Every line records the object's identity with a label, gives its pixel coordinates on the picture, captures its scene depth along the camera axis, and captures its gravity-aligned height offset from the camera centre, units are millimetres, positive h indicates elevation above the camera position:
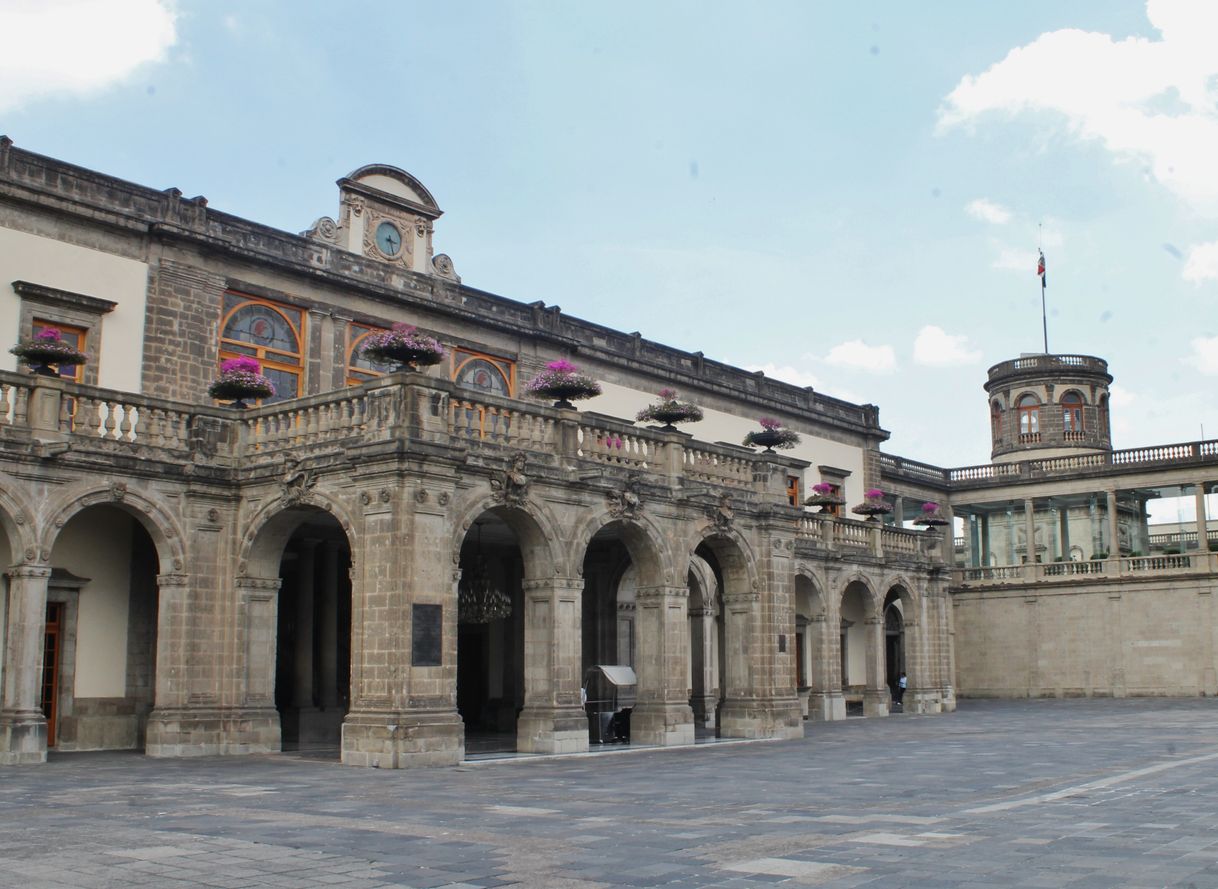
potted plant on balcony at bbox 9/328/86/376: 19734 +4498
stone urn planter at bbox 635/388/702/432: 23891 +4234
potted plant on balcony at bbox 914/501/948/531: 41094 +3788
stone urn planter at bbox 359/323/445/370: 19188 +4392
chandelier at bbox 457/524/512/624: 24266 +830
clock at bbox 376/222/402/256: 28359 +8887
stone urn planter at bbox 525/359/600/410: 21922 +4338
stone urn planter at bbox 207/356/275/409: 21750 +4408
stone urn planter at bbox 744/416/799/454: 27375 +4304
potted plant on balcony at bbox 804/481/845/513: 36719 +3979
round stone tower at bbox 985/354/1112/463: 57938 +10310
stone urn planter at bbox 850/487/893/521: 38500 +3927
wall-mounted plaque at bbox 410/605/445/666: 18531 +104
